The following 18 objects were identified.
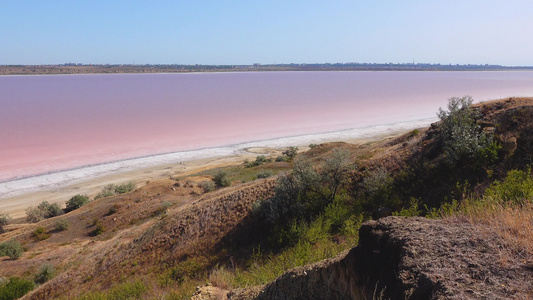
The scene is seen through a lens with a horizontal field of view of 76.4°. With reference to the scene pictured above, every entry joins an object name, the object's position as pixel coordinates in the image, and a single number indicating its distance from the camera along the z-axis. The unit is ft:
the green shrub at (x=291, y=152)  118.01
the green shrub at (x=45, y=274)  48.73
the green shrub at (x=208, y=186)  85.39
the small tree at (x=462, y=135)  36.37
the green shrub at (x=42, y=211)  82.23
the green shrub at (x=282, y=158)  107.26
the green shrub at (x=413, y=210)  29.46
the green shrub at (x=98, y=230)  68.23
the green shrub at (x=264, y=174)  78.31
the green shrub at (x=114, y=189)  92.75
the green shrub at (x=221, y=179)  87.77
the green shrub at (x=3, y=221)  75.96
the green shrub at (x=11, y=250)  58.54
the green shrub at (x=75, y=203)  87.61
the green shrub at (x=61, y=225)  70.79
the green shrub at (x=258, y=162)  106.65
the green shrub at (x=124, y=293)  30.81
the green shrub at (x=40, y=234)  67.63
